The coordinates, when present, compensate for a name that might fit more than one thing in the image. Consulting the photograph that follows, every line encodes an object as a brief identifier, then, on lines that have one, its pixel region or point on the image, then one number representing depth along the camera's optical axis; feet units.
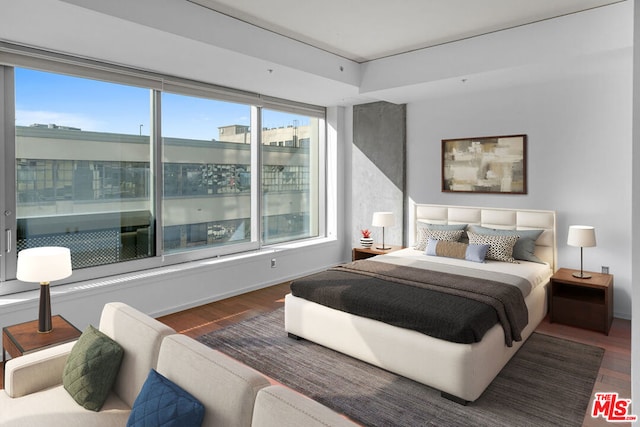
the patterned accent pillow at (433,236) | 15.56
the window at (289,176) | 18.57
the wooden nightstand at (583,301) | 12.18
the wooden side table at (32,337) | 8.05
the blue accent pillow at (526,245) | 14.21
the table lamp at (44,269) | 8.45
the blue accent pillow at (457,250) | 14.10
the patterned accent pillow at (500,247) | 14.02
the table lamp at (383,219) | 17.85
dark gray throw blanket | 8.96
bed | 8.64
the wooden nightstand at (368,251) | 17.77
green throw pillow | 6.23
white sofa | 4.44
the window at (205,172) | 14.84
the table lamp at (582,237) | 12.67
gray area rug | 8.17
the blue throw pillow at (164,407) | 4.82
